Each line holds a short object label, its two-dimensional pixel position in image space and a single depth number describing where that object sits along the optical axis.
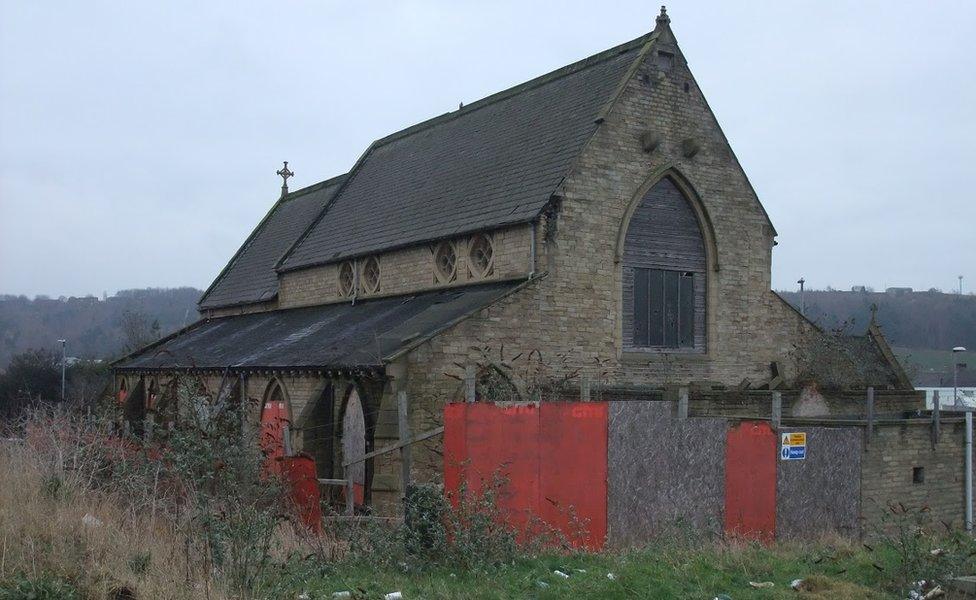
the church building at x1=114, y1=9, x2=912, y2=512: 21.06
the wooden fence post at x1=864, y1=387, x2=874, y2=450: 18.20
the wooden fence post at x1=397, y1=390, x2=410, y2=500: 15.40
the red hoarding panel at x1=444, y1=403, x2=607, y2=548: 13.82
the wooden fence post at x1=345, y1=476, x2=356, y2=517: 16.20
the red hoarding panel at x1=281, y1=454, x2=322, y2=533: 15.88
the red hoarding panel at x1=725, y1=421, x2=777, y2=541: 15.32
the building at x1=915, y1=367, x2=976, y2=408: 73.44
